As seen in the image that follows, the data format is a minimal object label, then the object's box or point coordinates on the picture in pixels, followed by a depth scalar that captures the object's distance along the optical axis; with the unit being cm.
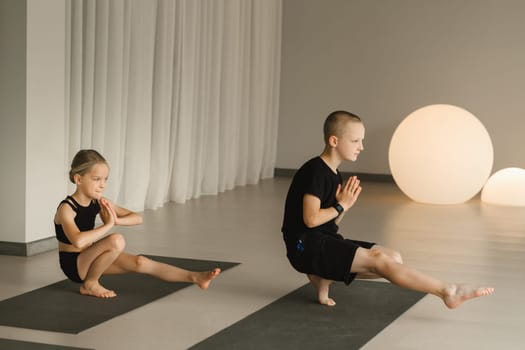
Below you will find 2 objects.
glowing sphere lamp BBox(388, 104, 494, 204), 672
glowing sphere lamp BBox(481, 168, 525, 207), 698
